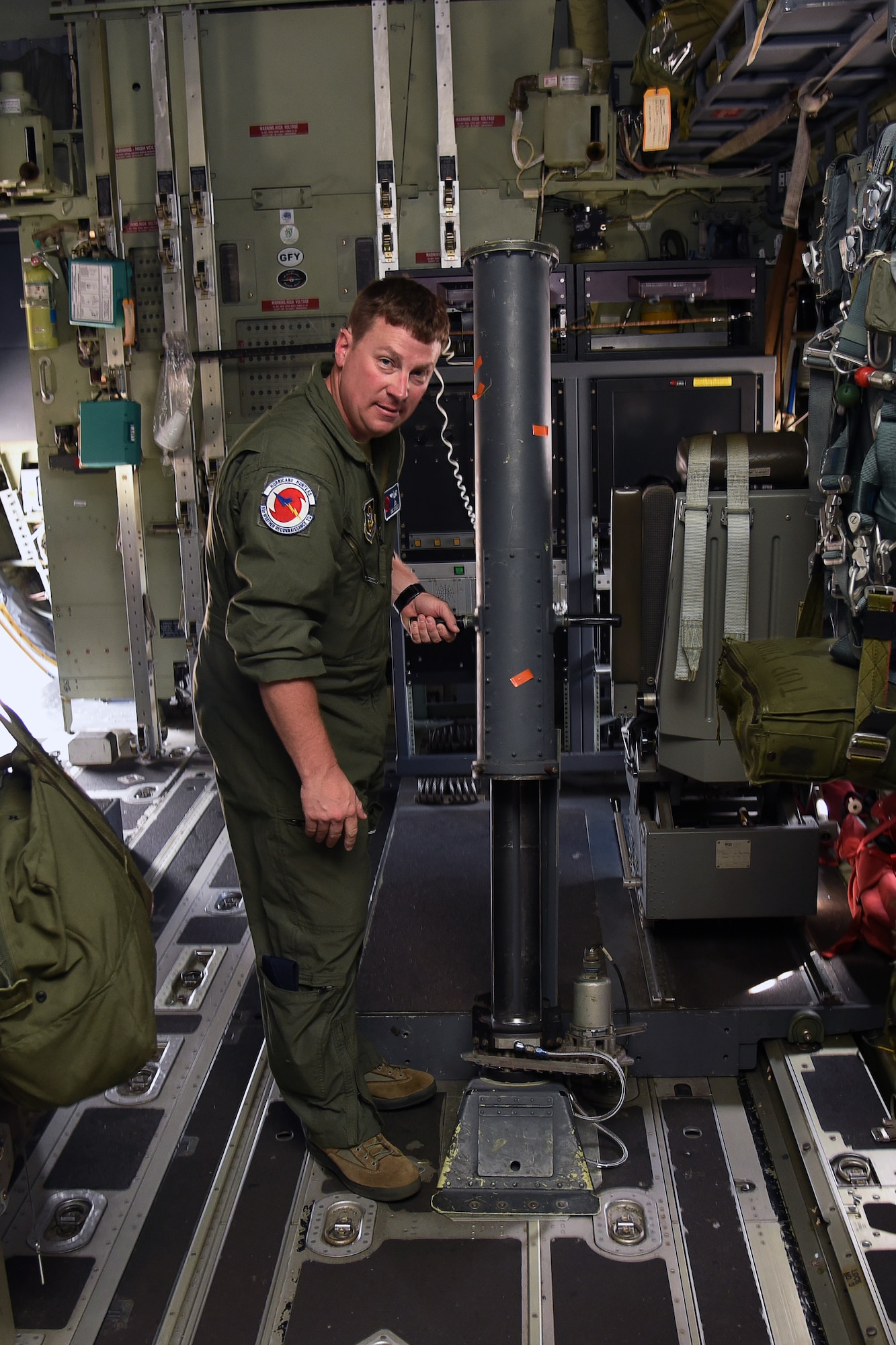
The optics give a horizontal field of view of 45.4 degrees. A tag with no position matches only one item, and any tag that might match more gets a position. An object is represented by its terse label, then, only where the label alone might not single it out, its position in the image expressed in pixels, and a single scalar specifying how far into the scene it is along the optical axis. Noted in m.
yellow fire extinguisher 5.98
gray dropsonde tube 2.68
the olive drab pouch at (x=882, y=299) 2.60
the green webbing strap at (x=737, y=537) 3.45
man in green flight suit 2.31
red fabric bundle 3.41
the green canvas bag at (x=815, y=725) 2.50
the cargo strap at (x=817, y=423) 3.22
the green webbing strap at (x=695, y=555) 3.44
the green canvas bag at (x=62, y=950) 1.89
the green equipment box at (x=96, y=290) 5.75
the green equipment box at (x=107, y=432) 5.86
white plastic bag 5.84
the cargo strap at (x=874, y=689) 2.48
